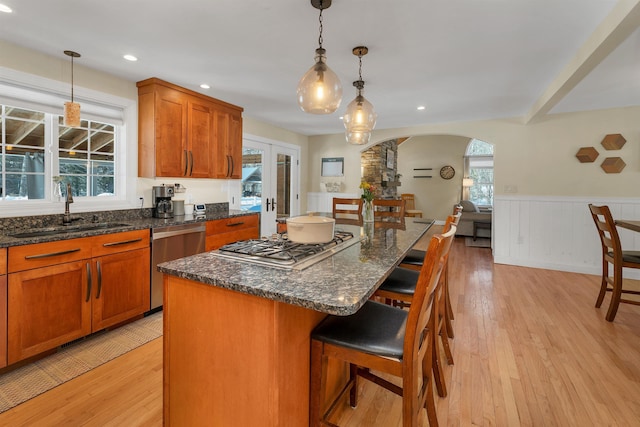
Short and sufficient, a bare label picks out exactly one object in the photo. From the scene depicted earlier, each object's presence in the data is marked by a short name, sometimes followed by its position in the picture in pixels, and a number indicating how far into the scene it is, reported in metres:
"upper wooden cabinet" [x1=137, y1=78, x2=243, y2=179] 3.19
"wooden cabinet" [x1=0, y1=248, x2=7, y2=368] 1.89
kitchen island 1.06
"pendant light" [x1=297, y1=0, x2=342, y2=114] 1.82
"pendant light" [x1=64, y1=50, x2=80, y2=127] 2.57
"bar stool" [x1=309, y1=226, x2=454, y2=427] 1.11
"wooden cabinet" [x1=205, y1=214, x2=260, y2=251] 3.35
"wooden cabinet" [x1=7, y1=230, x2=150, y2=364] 1.99
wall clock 9.57
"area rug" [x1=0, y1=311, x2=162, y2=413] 1.84
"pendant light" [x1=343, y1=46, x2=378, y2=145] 2.55
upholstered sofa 6.80
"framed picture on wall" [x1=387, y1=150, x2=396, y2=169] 7.32
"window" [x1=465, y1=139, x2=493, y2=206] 9.23
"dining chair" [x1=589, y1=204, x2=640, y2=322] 2.77
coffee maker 3.35
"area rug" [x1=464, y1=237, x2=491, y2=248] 6.46
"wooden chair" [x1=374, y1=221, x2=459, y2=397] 1.75
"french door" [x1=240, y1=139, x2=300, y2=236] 5.24
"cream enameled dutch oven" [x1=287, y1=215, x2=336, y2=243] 1.54
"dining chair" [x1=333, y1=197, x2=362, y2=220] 3.45
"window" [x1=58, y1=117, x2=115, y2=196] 2.87
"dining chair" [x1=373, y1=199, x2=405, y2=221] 3.20
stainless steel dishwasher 2.80
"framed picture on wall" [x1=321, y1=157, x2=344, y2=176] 6.26
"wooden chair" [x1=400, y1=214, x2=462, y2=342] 2.49
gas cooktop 1.33
